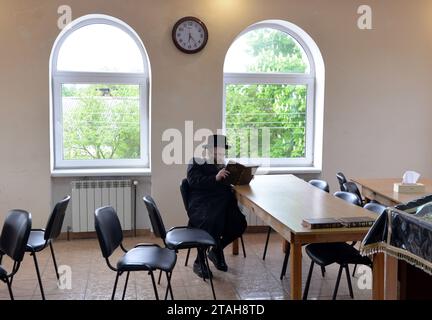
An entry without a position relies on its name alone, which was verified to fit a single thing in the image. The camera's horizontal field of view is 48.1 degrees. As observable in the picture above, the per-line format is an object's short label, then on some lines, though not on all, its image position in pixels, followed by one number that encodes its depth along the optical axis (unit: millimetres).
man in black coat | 3943
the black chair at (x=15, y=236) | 2865
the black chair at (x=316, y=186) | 3941
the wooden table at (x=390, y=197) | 2334
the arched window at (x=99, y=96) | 5090
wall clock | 4934
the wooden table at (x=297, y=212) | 2797
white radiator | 4977
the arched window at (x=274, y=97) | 5383
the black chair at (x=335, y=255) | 3110
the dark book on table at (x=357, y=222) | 2818
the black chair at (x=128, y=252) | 2926
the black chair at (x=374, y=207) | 3439
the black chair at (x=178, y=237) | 3354
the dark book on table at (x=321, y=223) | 2779
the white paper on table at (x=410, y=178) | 4242
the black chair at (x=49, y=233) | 3383
